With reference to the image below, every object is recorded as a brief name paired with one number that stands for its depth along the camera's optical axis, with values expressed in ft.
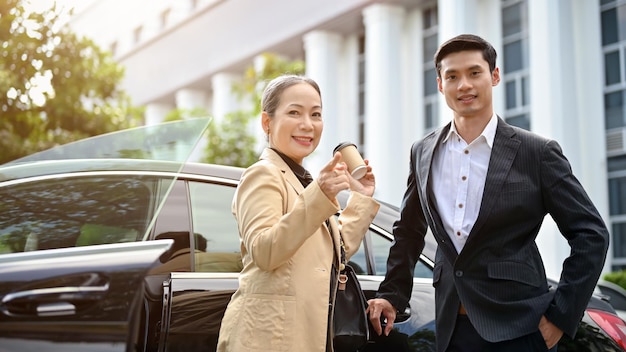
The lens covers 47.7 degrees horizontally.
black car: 5.64
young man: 7.46
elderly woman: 6.93
